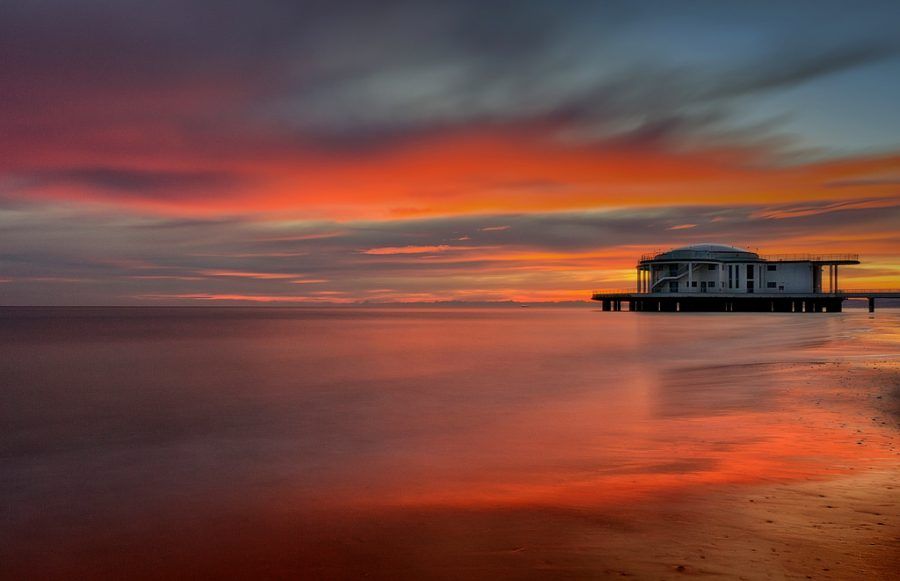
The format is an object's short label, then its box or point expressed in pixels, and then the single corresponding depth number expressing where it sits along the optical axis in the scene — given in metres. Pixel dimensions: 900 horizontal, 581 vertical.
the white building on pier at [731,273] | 107.25
